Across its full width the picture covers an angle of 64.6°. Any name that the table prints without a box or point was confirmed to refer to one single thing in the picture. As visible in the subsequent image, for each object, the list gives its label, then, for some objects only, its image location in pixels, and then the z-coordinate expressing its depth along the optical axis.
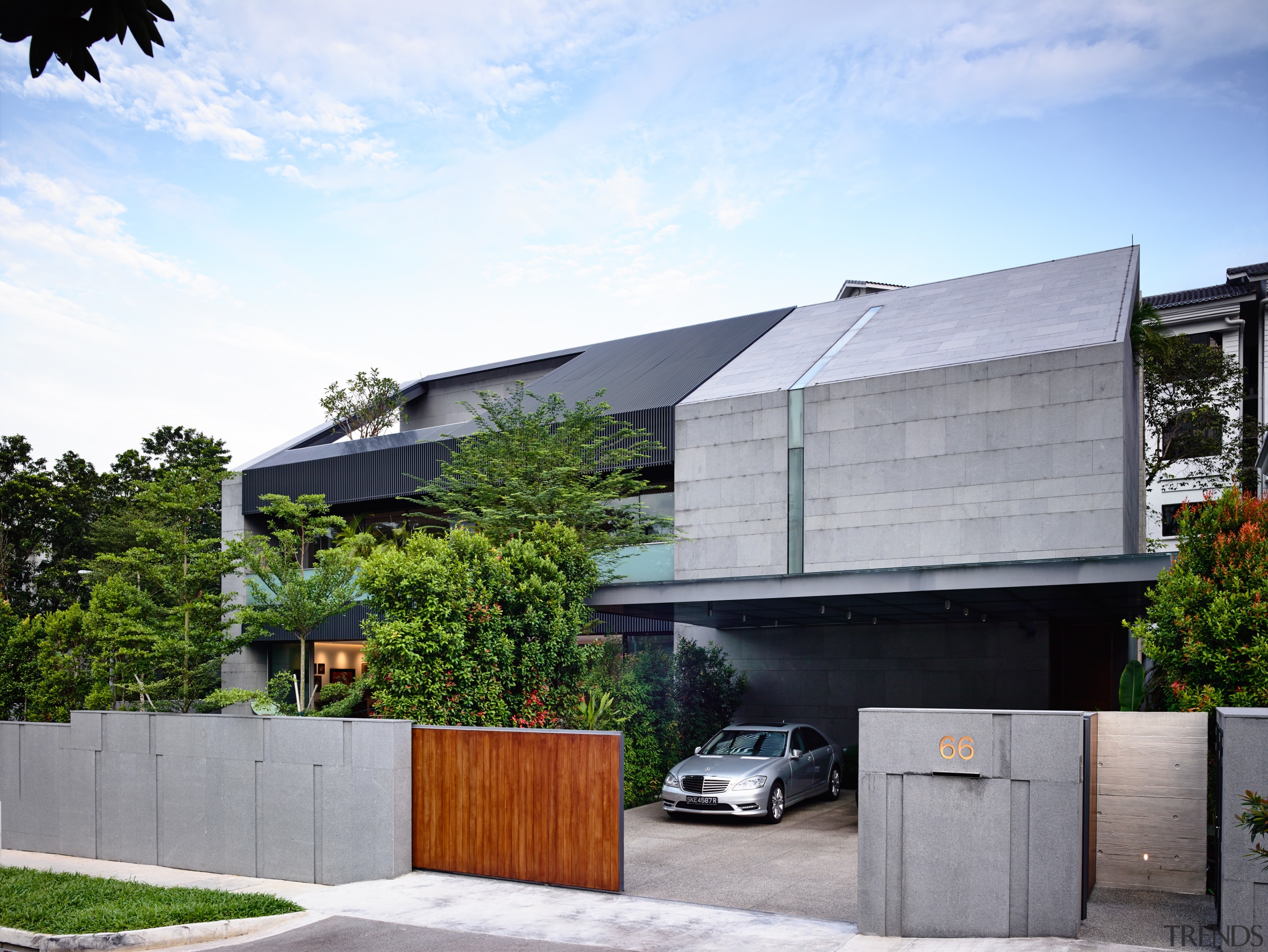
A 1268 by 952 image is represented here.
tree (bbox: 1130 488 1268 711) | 11.06
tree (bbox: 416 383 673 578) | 19.86
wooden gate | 11.74
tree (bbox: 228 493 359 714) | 19.94
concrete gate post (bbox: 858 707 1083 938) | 8.92
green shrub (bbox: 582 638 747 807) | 18.45
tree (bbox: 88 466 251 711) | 21.81
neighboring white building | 40.56
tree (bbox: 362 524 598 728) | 14.27
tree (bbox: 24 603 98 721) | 23.05
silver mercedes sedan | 16.34
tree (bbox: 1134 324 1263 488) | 32.56
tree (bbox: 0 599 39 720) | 23.77
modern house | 17.84
